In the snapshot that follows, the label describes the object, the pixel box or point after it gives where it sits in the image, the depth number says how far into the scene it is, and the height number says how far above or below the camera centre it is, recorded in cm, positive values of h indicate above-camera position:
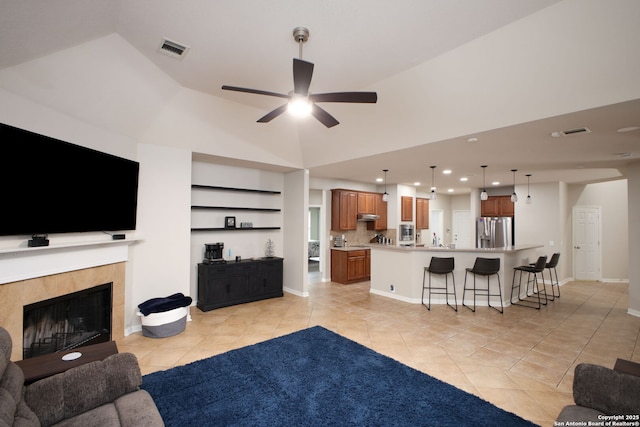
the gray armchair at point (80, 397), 152 -99
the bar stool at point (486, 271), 502 -82
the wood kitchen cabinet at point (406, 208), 866 +43
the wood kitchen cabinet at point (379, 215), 835 +18
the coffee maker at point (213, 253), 521 -57
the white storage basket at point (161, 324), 384 -135
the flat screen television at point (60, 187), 245 +33
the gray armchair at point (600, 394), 163 -97
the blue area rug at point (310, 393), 230 -151
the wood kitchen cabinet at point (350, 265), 726 -108
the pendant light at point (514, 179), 600 +107
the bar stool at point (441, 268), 517 -78
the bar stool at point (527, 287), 542 -120
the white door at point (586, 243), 789 -49
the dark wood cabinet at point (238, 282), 500 -110
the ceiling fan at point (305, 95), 229 +107
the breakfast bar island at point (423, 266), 543 -85
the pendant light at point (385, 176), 623 +110
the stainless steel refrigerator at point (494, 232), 821 -23
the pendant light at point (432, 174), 573 +108
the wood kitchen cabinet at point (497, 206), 823 +49
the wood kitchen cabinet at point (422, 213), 946 +31
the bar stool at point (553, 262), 598 -77
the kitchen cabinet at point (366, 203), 793 +52
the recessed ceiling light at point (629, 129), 324 +107
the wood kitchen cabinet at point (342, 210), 746 +31
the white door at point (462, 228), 1059 -17
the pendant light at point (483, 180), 569 +107
